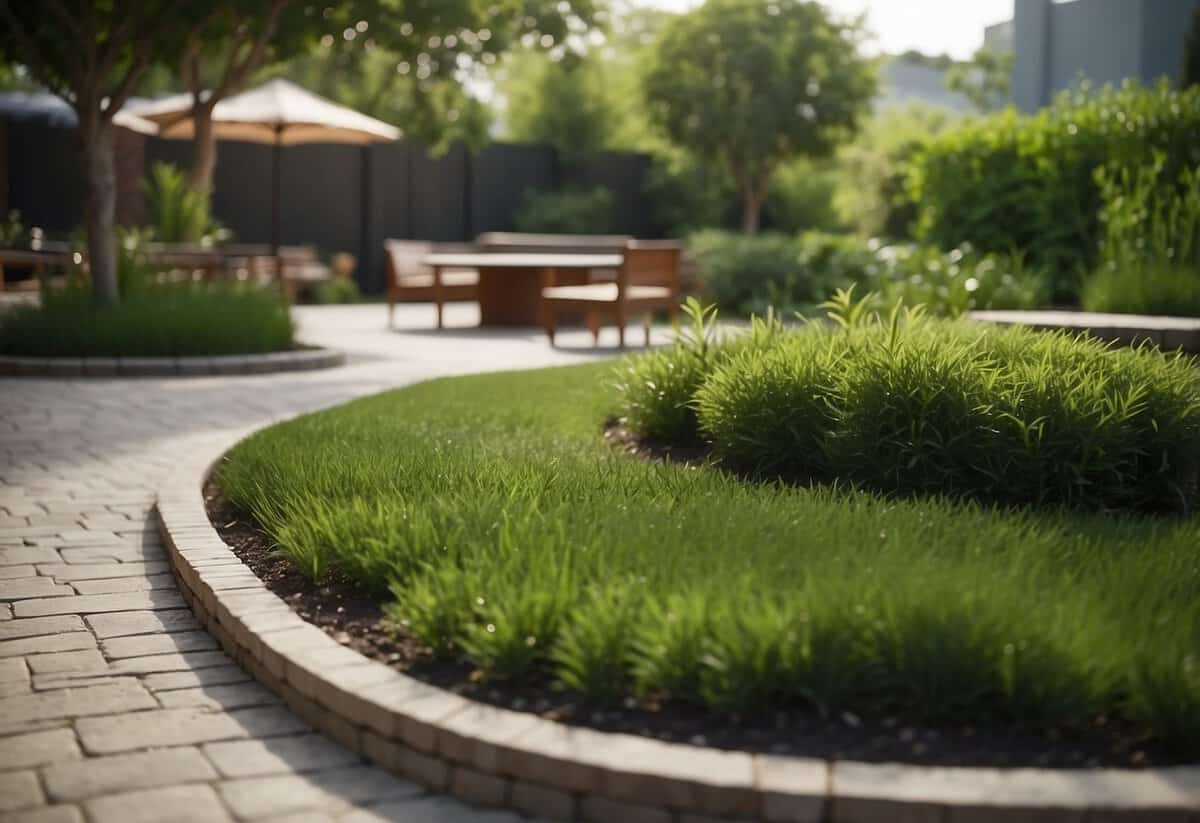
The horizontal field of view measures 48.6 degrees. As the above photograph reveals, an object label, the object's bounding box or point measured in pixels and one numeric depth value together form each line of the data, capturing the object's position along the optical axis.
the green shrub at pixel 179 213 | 15.84
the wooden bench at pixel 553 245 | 18.81
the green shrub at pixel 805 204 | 29.72
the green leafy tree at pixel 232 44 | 12.00
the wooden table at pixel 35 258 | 14.12
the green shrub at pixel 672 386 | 6.28
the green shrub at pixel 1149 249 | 8.22
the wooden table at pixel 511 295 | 15.83
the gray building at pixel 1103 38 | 17.12
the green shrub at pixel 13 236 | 15.89
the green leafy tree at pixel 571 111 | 30.48
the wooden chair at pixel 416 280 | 16.03
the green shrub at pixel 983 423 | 4.91
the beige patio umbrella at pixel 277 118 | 14.66
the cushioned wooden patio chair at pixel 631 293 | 12.63
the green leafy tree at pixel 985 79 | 36.91
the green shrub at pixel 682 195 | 26.48
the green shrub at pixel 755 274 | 16.66
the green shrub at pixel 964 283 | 9.48
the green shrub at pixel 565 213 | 23.88
